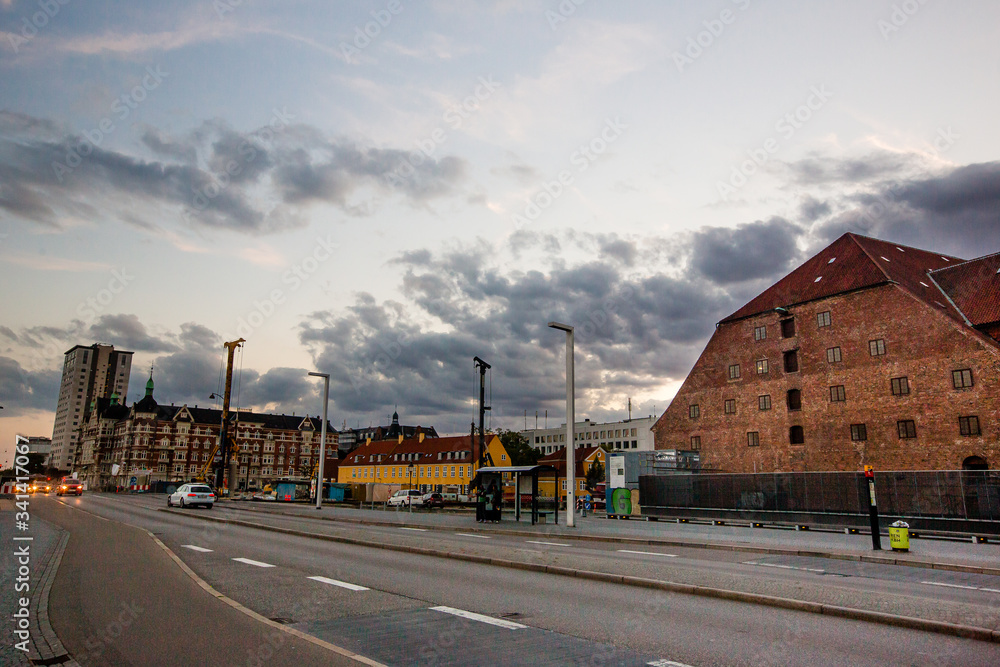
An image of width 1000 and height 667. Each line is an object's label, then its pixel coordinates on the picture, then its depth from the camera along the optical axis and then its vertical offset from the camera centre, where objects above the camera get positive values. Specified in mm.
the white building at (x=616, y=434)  143875 +8757
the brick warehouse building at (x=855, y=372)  41969 +7618
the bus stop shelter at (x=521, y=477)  27672 -269
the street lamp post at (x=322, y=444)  39781 +1582
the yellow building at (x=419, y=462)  98438 +1299
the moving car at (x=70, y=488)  63572 -2159
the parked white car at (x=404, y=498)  52409 -2308
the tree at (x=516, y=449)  107938 +3814
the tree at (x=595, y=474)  96500 -227
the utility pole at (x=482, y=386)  66375 +8563
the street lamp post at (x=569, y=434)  26156 +1579
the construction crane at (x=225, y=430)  86106 +5055
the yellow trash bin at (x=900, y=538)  17047 -1582
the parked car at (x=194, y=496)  38781 -1690
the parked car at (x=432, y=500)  52188 -2392
